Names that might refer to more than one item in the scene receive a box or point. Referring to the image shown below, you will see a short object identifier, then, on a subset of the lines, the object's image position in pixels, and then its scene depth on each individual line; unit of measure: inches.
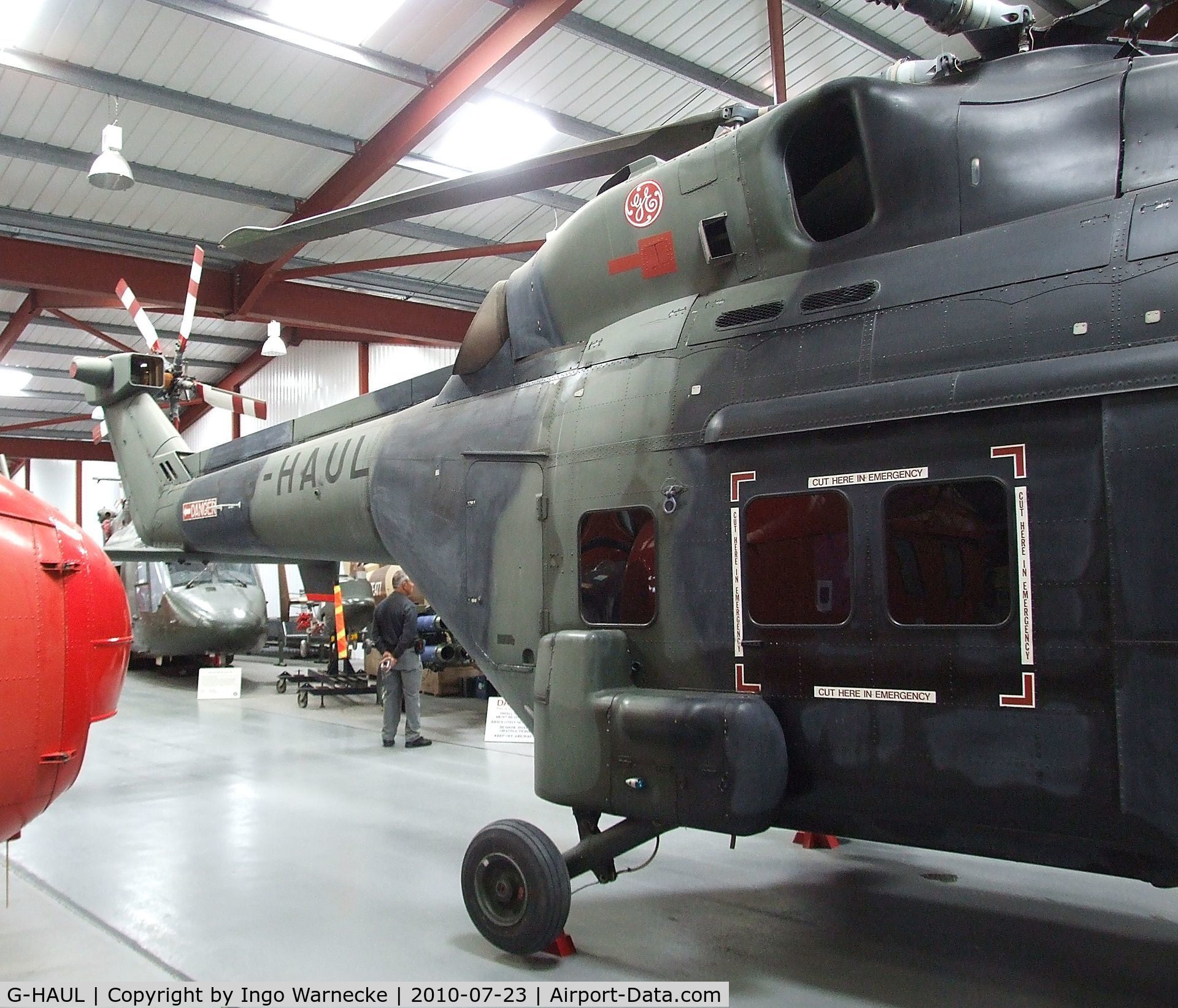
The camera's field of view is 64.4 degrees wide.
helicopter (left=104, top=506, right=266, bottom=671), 556.7
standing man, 353.4
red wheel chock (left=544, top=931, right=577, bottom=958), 149.1
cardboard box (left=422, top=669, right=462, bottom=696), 503.5
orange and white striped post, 352.2
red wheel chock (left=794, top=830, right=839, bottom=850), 210.8
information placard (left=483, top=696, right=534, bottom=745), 343.0
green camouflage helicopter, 109.5
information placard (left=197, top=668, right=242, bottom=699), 504.4
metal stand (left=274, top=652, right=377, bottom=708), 471.8
